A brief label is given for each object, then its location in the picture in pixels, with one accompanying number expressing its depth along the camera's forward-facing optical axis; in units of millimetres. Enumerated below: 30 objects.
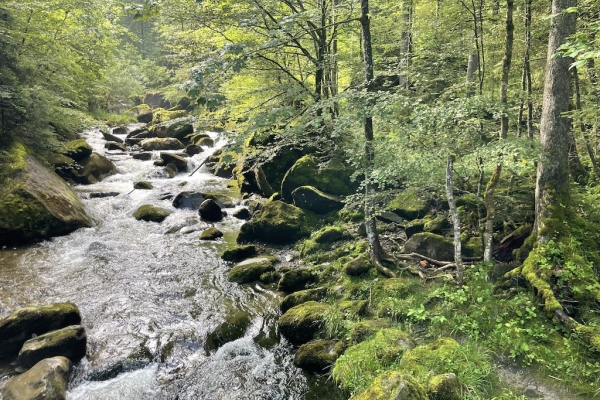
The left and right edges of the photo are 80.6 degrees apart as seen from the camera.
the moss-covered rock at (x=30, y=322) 6211
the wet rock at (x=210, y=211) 13648
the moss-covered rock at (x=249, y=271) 9227
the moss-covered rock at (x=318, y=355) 5917
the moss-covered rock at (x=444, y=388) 4262
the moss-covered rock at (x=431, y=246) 7750
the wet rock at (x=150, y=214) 13531
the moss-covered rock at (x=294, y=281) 8641
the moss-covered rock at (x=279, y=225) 11609
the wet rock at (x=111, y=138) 24986
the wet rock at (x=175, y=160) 19672
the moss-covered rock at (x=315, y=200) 12438
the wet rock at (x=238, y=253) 10453
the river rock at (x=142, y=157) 21266
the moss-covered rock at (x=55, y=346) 5840
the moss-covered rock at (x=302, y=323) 6699
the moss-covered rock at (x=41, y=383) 5105
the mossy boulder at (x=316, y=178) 12867
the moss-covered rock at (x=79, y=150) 16828
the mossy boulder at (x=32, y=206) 10430
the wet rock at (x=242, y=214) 14016
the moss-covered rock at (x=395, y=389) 3962
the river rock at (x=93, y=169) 16328
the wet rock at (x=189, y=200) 14822
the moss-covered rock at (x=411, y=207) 10266
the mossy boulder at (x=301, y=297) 7711
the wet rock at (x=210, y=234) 12102
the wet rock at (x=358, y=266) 8242
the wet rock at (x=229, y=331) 6832
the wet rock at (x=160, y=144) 23578
